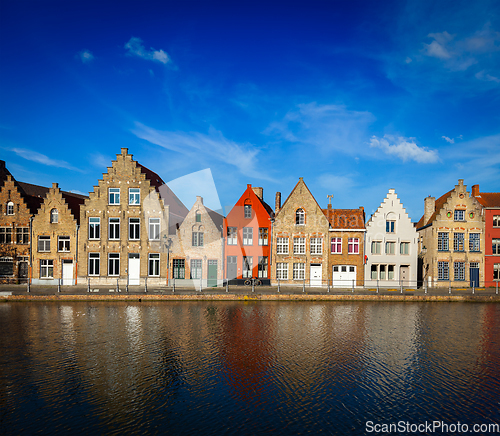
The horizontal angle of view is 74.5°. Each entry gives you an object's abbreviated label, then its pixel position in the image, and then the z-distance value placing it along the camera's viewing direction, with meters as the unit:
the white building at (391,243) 38.03
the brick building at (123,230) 36.69
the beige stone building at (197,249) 37.53
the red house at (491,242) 38.31
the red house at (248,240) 41.09
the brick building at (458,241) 38.28
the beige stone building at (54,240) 37.06
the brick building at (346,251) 37.69
